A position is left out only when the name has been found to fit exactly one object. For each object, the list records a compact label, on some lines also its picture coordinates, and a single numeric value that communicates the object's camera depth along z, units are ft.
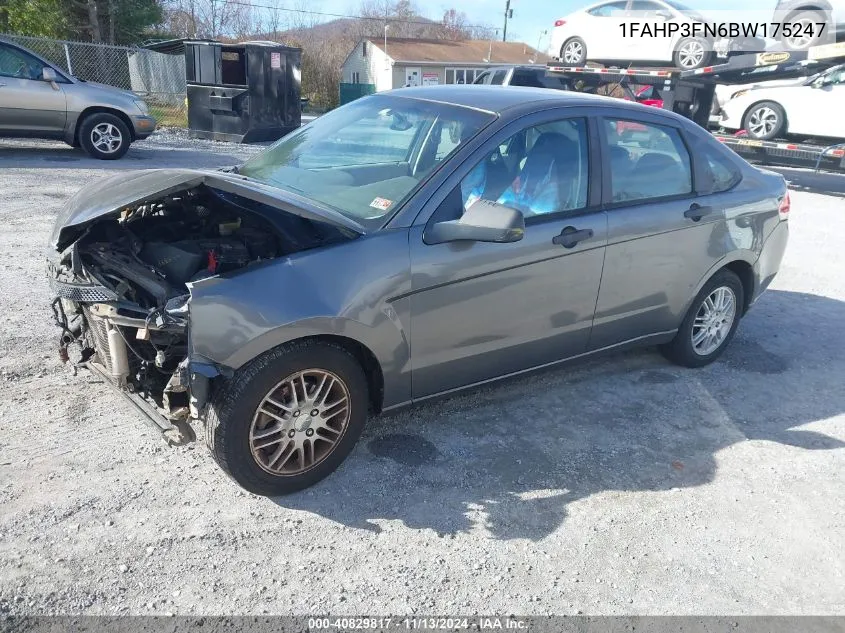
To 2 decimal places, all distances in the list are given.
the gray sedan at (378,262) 9.69
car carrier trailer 40.57
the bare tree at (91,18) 74.79
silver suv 35.96
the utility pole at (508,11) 207.53
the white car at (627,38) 45.42
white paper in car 10.97
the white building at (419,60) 166.20
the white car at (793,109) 41.91
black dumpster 48.26
